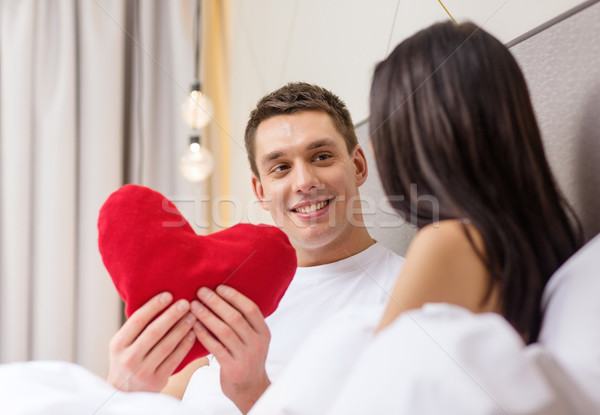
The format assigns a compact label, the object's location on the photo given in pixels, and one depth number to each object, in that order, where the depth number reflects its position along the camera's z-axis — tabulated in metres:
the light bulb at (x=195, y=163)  1.36
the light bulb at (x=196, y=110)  1.35
